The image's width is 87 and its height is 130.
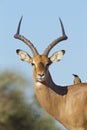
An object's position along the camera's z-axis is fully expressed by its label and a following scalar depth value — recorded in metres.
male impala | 18.80
